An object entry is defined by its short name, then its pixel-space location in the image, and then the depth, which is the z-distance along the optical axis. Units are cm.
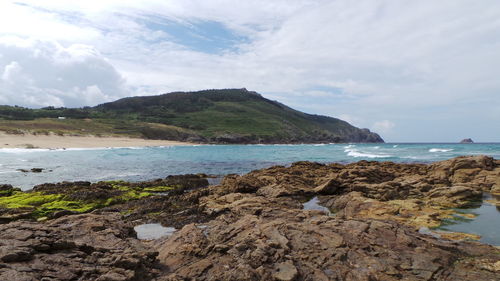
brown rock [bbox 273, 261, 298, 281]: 852
